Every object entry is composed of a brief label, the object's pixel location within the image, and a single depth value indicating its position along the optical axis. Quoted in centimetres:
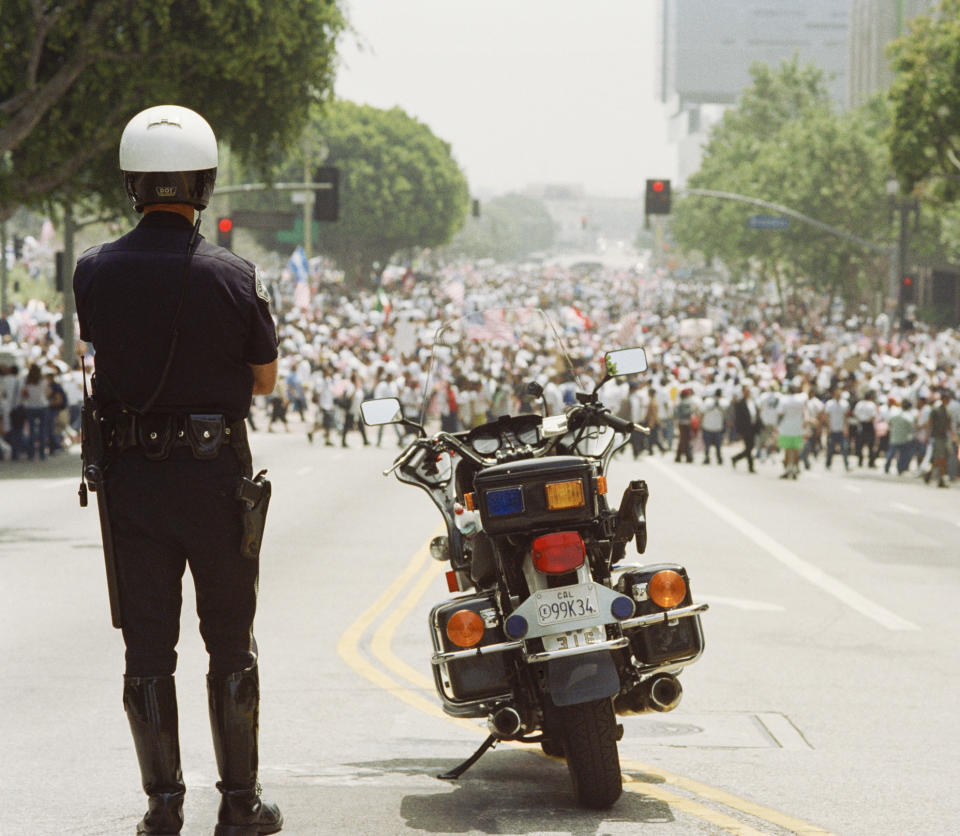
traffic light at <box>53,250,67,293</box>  3312
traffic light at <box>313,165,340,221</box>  3703
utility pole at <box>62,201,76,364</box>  3391
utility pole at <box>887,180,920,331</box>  4306
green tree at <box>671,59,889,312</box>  7288
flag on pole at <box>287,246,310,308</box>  5056
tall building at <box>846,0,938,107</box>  10098
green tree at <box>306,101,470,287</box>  10812
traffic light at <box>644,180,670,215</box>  4372
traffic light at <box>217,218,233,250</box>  3791
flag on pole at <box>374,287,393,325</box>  5629
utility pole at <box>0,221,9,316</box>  5410
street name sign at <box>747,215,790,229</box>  5125
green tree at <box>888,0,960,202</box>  3438
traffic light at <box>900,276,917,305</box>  4403
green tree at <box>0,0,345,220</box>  2339
